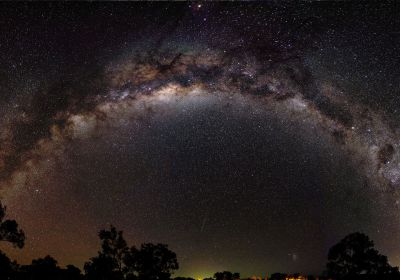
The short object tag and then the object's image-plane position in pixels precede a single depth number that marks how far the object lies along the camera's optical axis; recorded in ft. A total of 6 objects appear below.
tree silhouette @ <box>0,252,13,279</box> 82.48
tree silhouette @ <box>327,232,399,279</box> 141.38
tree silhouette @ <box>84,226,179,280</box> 138.51
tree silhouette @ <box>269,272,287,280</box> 118.05
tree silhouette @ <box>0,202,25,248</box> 91.35
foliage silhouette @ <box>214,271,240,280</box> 140.59
